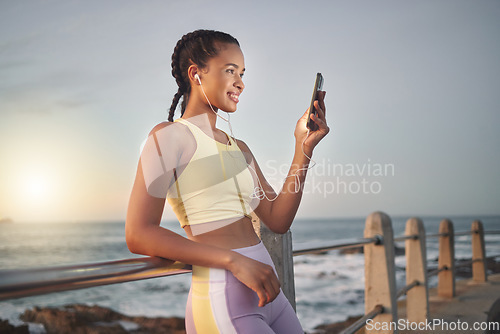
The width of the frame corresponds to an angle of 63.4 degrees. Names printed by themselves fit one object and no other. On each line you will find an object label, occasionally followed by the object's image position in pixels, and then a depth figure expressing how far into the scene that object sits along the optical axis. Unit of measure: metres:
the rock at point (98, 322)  14.23
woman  0.93
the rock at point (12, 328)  13.02
